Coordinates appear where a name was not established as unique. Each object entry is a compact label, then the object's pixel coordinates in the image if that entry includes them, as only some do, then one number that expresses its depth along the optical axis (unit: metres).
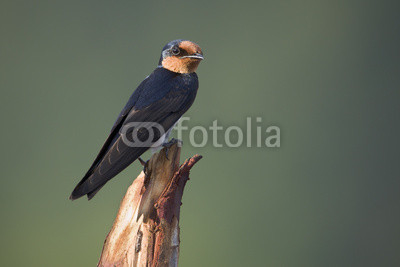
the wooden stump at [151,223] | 3.66
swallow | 3.67
